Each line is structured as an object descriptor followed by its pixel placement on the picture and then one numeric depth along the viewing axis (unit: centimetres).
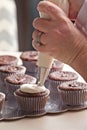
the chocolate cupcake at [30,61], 106
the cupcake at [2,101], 81
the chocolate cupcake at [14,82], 91
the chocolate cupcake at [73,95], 85
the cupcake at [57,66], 104
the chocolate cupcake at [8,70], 100
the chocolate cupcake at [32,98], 83
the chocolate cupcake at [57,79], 94
